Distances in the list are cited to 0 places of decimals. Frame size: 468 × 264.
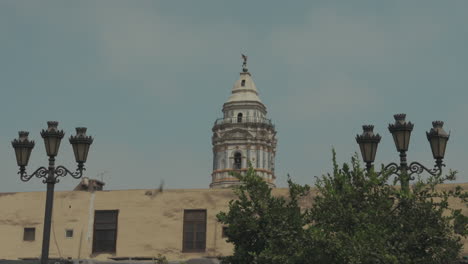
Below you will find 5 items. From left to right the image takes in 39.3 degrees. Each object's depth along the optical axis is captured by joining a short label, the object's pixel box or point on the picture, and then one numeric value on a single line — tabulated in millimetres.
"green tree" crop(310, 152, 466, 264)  10914
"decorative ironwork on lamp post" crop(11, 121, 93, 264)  12078
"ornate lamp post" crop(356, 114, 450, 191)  12344
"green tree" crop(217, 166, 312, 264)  12531
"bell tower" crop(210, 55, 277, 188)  59375
